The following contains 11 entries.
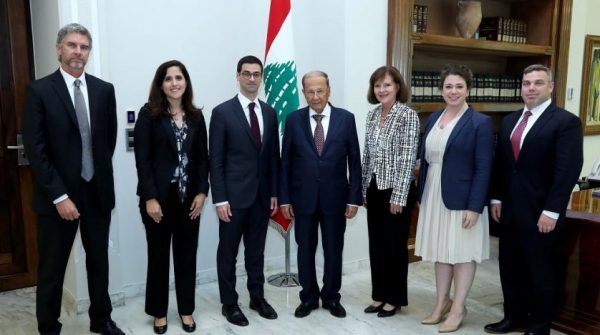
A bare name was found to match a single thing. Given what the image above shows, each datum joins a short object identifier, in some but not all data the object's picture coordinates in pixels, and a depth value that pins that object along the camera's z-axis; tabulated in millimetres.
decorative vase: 4309
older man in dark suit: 2785
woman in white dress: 2559
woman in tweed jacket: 2732
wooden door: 3232
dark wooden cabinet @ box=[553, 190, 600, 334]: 2609
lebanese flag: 3371
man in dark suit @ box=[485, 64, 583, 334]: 2387
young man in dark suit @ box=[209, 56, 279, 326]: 2719
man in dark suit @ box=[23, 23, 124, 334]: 2340
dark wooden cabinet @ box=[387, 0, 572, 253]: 3781
